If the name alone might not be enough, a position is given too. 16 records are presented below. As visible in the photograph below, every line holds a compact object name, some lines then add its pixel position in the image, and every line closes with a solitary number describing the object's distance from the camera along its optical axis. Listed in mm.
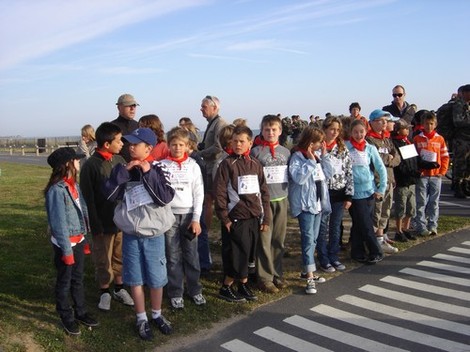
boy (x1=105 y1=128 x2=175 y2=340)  4223
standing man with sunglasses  9180
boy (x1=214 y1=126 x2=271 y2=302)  5012
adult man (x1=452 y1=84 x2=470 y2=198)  9836
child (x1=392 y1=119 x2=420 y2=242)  7055
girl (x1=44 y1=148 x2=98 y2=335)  4125
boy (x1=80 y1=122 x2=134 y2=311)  4781
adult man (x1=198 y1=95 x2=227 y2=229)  6285
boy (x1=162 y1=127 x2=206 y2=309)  4812
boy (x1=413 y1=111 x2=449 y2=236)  7438
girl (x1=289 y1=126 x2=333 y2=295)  5426
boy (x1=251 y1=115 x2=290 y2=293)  5398
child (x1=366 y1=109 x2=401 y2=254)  6656
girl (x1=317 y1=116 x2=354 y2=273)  5961
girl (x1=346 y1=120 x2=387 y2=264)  6180
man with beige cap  5836
